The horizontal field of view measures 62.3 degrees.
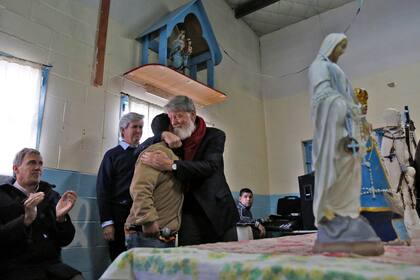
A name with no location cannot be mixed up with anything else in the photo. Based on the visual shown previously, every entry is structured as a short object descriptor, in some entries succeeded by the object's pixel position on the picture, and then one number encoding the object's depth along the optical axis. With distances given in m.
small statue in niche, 3.26
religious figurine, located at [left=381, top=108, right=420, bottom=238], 1.47
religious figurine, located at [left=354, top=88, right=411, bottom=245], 0.84
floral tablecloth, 0.45
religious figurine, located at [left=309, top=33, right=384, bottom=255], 0.62
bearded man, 1.35
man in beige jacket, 1.27
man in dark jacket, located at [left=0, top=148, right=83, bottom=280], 1.57
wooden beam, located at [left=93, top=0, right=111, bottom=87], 2.68
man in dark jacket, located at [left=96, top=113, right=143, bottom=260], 2.22
